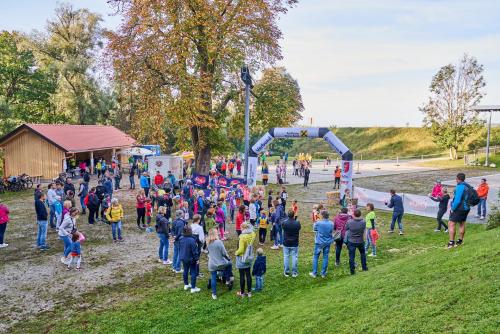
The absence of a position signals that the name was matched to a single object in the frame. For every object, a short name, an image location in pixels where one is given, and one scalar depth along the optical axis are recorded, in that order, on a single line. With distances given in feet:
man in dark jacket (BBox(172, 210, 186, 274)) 35.50
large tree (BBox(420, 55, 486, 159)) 153.07
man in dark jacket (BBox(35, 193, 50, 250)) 44.45
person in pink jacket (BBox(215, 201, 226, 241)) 47.40
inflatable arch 72.49
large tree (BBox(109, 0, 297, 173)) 83.97
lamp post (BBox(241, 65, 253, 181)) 73.05
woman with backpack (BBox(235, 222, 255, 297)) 30.48
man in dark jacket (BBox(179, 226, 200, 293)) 31.99
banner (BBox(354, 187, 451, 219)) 59.93
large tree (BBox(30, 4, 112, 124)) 156.46
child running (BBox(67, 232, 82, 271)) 39.09
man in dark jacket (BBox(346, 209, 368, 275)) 33.24
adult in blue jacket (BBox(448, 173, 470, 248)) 31.27
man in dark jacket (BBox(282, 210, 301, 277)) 33.63
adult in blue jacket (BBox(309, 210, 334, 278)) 33.91
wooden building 102.83
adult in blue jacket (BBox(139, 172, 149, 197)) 70.38
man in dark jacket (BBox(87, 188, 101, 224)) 55.83
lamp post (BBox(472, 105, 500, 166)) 130.72
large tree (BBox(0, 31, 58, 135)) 148.05
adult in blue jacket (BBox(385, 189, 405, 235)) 50.90
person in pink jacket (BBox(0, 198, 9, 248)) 44.42
